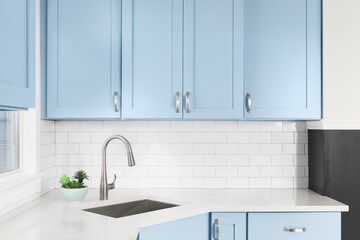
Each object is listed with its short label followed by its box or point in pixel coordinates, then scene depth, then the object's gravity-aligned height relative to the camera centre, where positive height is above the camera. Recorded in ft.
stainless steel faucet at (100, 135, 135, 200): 7.53 -1.29
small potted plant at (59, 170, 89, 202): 7.01 -1.38
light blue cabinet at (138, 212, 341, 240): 6.95 -2.06
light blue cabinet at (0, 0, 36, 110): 3.79 +0.75
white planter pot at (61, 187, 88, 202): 7.00 -1.46
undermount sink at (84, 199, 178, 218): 7.34 -1.88
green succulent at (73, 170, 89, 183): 7.39 -1.18
